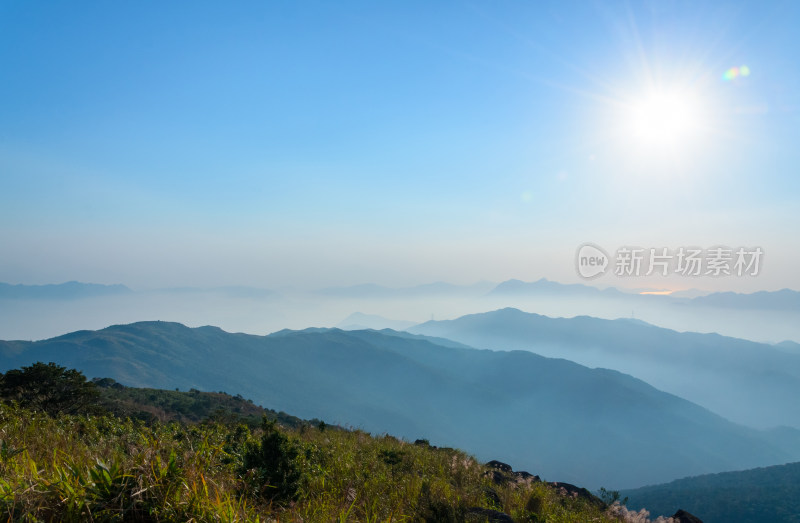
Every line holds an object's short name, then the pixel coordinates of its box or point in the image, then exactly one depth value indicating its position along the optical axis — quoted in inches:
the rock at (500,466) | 680.8
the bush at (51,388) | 641.0
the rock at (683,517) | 495.2
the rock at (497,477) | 514.0
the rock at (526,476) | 624.1
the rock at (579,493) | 549.6
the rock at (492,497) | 371.6
